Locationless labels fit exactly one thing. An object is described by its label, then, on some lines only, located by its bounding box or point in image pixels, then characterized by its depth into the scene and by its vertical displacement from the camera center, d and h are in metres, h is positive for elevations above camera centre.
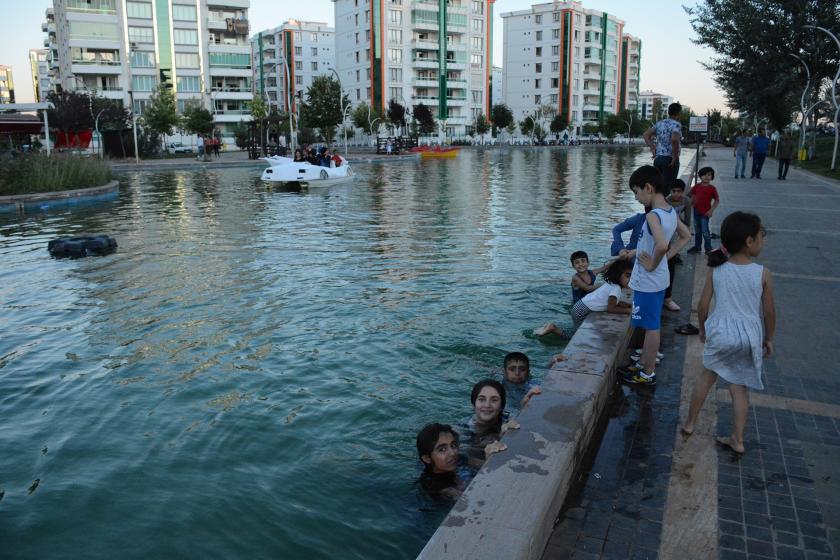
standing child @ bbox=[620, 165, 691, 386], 5.44 -0.86
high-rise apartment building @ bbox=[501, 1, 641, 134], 115.25 +15.54
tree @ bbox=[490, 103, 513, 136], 103.69 +5.55
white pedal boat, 27.92 -0.71
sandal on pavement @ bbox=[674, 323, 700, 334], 7.08 -1.75
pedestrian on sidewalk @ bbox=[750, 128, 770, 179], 27.20 +0.08
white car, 64.26 +0.79
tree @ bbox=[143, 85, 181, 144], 58.97 +3.63
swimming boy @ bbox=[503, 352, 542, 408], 6.51 -1.99
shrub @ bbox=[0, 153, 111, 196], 23.28 -0.55
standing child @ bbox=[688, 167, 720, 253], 10.78 -0.73
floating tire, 13.54 -1.69
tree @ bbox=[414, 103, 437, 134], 84.75 +4.48
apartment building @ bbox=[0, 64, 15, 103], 180.00 +19.65
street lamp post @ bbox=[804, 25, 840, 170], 28.73 +1.81
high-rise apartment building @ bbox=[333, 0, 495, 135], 93.62 +13.73
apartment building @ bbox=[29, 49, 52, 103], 137.62 +18.14
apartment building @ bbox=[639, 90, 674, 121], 146.24 +10.37
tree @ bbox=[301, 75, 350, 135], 68.44 +4.84
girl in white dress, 4.43 -1.01
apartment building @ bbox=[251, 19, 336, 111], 116.06 +16.80
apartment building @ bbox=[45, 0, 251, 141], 72.31 +11.18
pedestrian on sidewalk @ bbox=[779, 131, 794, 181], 27.00 +0.00
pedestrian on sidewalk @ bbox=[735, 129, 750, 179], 27.73 +0.16
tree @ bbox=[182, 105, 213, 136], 65.62 +3.38
